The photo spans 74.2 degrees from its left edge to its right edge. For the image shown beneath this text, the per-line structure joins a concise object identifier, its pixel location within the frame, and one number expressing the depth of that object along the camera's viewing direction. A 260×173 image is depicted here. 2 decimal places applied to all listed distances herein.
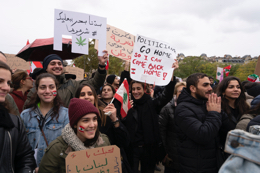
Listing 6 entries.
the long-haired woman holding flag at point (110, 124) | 2.21
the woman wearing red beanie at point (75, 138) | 1.60
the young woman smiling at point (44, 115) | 2.04
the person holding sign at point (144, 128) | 2.85
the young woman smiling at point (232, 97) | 2.72
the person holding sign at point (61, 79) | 2.75
